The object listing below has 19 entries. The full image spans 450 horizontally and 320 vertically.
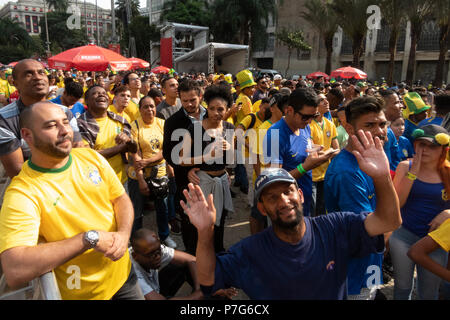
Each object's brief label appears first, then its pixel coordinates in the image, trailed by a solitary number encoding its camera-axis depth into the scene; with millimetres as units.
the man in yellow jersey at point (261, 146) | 3604
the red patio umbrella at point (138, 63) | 15123
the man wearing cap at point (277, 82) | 12039
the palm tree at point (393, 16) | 24391
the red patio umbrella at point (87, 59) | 8570
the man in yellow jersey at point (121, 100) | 4691
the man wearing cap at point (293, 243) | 1721
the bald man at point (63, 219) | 1692
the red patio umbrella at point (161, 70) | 20375
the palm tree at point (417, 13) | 23594
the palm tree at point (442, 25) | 22797
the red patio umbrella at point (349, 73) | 18188
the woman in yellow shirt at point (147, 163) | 4023
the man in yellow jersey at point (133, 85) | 6158
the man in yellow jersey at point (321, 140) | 4098
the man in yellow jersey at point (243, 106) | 6449
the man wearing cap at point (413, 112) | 4945
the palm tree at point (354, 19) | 28298
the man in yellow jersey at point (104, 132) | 3593
